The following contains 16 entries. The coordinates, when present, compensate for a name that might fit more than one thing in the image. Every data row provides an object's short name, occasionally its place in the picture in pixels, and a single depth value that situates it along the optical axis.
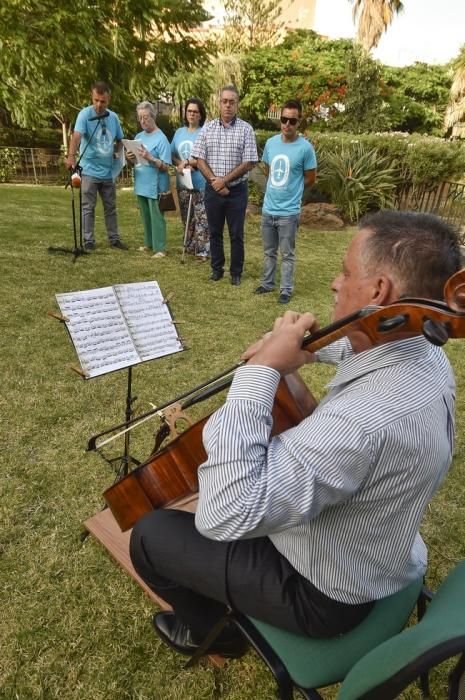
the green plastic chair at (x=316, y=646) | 1.27
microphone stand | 5.93
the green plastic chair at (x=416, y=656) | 0.78
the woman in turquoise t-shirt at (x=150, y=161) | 6.08
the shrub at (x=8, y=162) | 12.74
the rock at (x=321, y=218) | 9.45
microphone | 5.87
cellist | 1.02
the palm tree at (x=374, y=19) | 20.55
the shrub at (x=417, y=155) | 9.61
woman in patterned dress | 6.15
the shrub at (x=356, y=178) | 9.51
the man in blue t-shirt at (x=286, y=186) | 5.20
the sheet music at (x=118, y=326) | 2.05
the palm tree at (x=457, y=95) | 17.81
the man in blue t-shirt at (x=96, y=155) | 5.89
